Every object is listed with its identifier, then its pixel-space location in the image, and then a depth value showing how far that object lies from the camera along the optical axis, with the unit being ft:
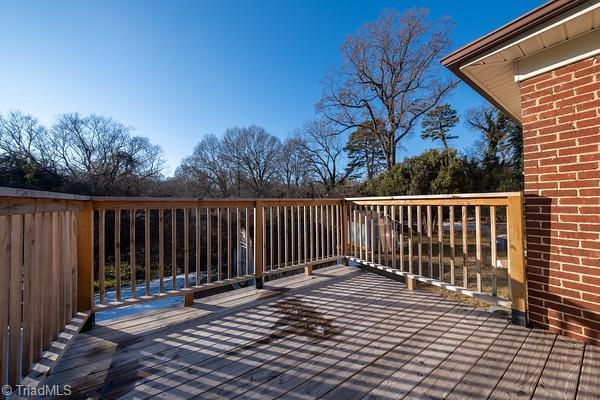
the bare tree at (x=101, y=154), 44.42
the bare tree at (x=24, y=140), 39.70
